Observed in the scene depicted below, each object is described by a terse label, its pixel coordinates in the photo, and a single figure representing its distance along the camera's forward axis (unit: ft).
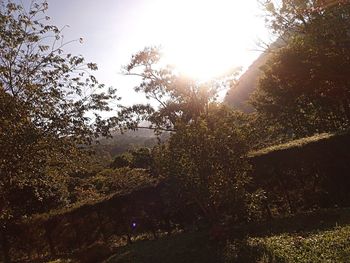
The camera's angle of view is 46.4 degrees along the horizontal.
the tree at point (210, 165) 42.29
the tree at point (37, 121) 38.96
